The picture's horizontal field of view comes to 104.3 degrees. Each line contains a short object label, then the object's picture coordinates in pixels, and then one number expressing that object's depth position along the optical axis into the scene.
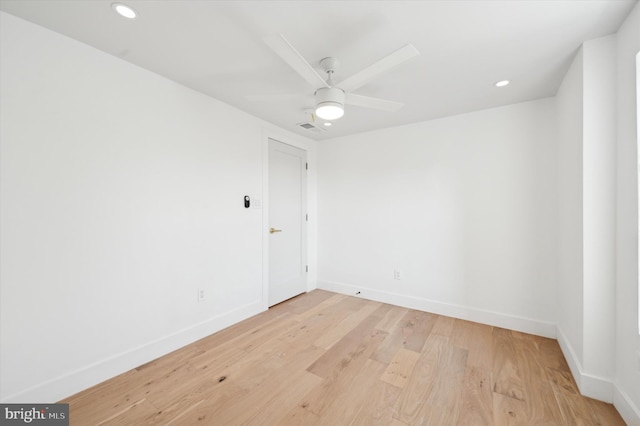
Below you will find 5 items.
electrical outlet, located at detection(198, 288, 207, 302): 2.54
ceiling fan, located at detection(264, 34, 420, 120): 1.36
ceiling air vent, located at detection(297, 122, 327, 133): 3.39
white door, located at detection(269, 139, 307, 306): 3.44
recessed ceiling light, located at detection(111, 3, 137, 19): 1.44
